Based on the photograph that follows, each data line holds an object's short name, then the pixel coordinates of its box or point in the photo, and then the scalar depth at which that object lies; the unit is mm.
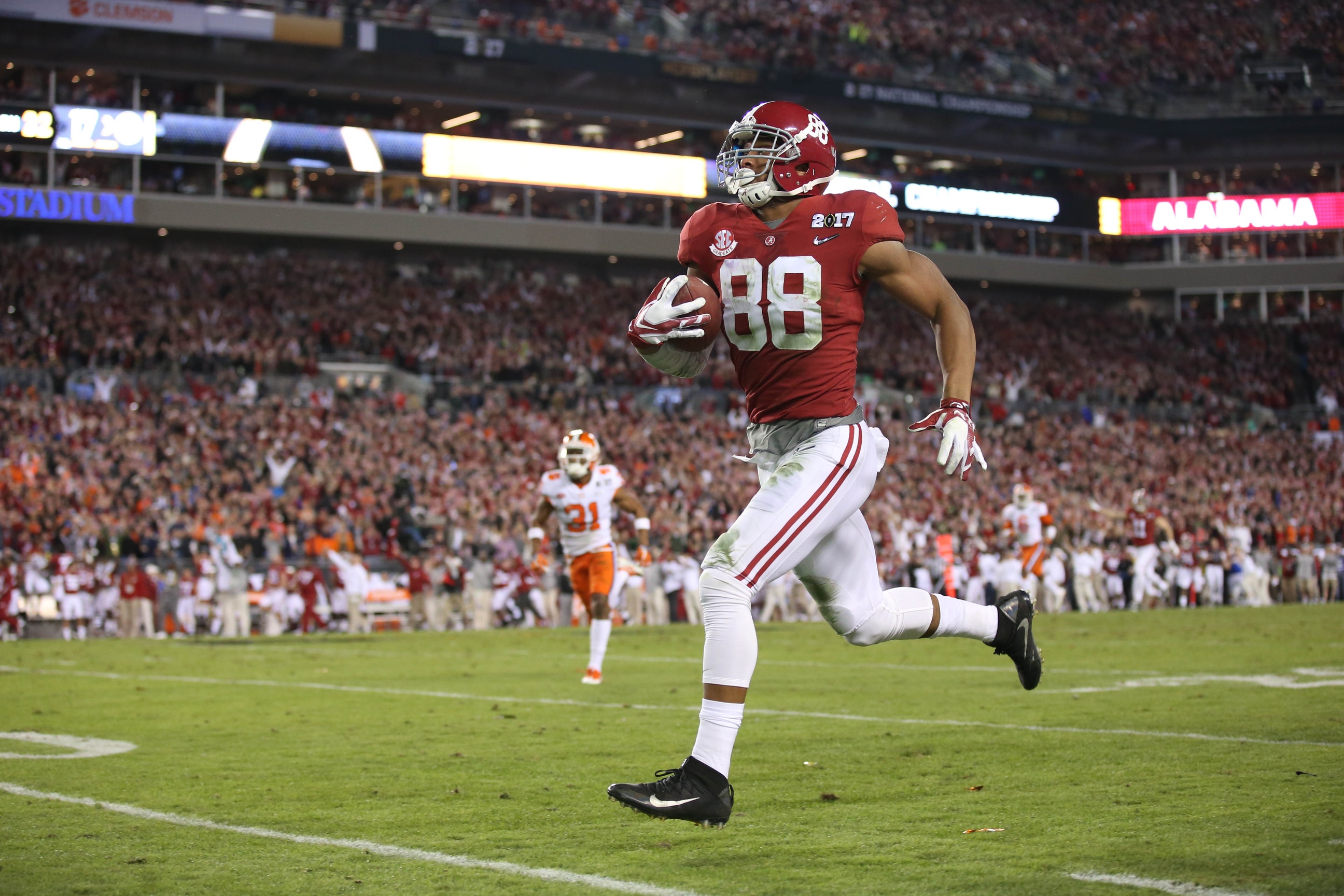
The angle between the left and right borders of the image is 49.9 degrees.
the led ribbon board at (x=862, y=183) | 34534
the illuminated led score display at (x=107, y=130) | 29094
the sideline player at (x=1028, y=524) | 19766
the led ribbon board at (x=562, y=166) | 33531
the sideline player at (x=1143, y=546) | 23953
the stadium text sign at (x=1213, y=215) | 42031
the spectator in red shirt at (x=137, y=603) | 19469
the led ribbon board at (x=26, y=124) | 28609
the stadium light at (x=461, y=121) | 35844
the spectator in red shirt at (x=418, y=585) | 20969
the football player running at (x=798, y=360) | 4773
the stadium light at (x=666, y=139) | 38375
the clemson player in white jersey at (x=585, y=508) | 12656
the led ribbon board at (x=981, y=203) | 39344
